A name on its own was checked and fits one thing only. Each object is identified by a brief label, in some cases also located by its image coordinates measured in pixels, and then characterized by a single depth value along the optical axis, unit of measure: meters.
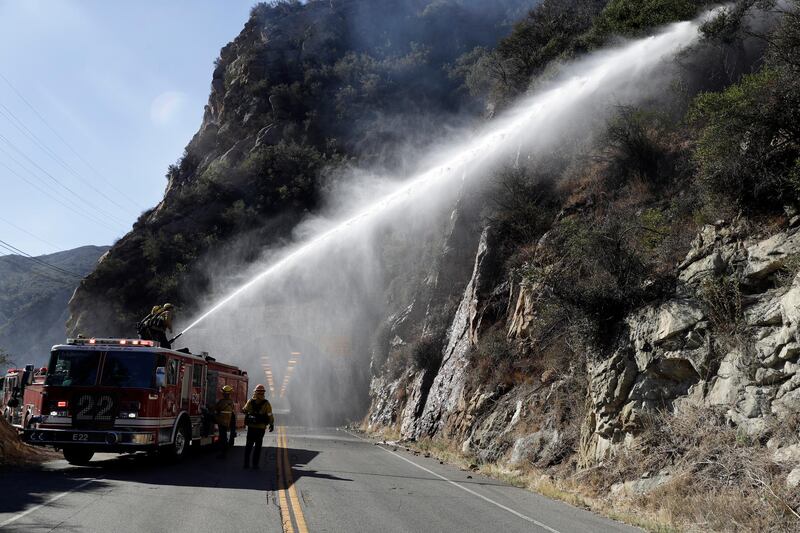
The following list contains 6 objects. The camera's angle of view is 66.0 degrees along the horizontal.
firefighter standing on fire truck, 14.91
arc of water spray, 22.56
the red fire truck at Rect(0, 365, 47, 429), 12.67
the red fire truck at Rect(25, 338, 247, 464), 11.94
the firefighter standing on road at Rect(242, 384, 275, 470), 12.84
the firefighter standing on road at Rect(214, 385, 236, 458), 16.09
